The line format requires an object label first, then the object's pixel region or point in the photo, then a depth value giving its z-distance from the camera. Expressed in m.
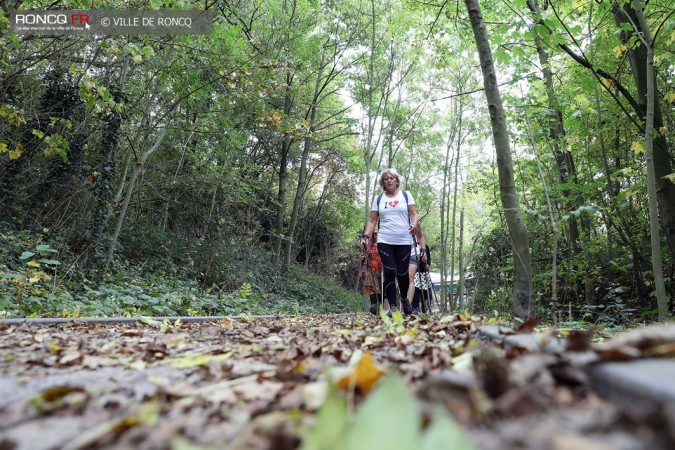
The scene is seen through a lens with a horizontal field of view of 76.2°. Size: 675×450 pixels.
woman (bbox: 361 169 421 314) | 6.20
